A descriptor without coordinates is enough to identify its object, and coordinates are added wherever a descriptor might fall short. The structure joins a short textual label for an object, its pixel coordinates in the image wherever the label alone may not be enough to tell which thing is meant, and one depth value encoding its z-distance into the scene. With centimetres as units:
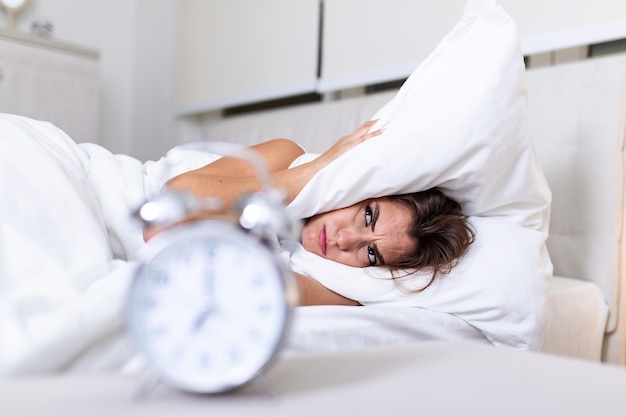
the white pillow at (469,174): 132
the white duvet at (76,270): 74
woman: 134
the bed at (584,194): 164
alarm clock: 56
